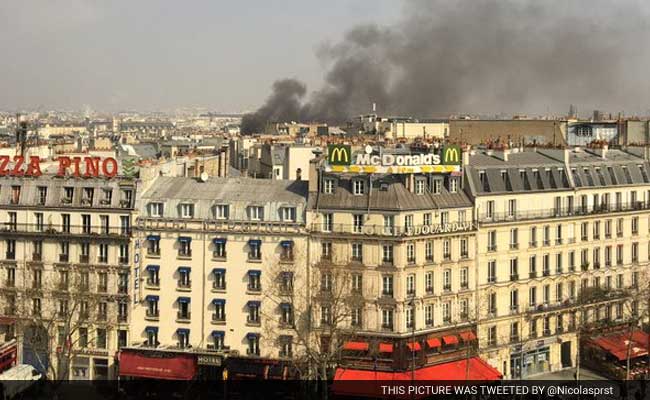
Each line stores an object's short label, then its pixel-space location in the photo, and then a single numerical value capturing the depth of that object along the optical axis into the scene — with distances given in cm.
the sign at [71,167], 6550
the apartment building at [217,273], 6206
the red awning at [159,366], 6234
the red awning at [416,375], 5922
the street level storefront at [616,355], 6806
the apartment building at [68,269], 6372
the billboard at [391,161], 6156
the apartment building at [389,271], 6050
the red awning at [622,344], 6825
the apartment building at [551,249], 6525
